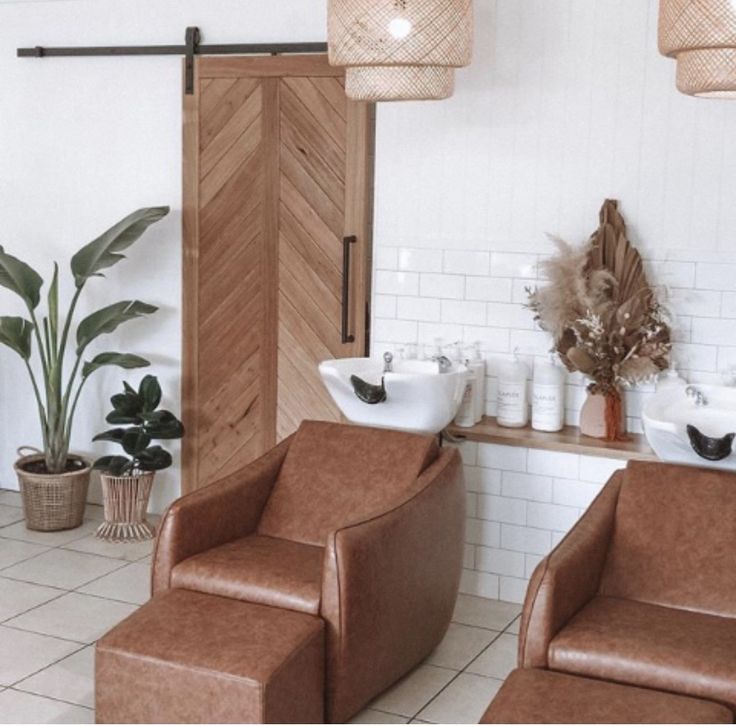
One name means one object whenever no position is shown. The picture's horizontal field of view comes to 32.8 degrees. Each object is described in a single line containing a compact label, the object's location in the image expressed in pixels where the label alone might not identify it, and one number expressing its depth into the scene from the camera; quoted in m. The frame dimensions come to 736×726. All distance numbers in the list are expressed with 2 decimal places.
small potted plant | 5.53
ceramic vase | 4.56
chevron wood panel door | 5.36
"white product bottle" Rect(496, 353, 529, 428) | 4.75
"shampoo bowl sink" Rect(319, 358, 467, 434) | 4.38
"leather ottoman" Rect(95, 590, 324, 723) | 3.34
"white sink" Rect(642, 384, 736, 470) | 3.88
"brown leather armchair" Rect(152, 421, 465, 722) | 3.69
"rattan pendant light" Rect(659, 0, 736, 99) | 3.19
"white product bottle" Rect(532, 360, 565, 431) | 4.68
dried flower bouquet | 4.47
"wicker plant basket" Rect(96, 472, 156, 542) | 5.57
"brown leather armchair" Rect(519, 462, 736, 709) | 3.24
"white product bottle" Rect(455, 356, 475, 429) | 4.77
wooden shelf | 4.48
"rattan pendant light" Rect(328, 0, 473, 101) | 3.75
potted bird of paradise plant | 5.49
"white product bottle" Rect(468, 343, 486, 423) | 4.80
